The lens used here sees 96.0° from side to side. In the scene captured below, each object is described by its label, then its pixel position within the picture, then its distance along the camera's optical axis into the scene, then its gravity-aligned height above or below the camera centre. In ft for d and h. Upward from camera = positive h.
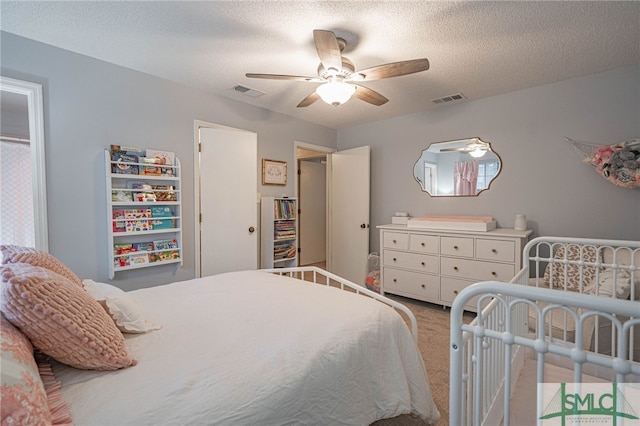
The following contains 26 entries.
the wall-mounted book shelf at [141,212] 7.84 -0.11
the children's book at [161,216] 8.59 -0.26
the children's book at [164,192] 8.58 +0.46
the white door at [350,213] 13.20 -0.34
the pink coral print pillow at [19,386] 1.96 -1.32
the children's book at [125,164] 7.86 +1.22
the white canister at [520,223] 9.46 -0.60
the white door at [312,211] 18.26 -0.32
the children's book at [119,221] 7.82 -0.36
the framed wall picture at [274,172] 11.61 +1.44
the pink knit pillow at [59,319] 2.68 -1.10
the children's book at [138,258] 8.22 -1.46
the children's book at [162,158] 8.55 +1.49
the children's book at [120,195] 7.84 +0.35
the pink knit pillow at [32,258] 3.81 -0.67
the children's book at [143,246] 8.38 -1.14
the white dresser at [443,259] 8.99 -1.87
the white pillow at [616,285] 5.65 -1.65
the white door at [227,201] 9.73 +0.21
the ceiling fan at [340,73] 5.69 +2.91
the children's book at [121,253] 7.91 -1.25
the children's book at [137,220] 8.07 -0.34
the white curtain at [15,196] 9.37 +0.42
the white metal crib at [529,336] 2.06 -1.37
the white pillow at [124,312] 3.90 -1.45
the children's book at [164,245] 8.70 -1.14
